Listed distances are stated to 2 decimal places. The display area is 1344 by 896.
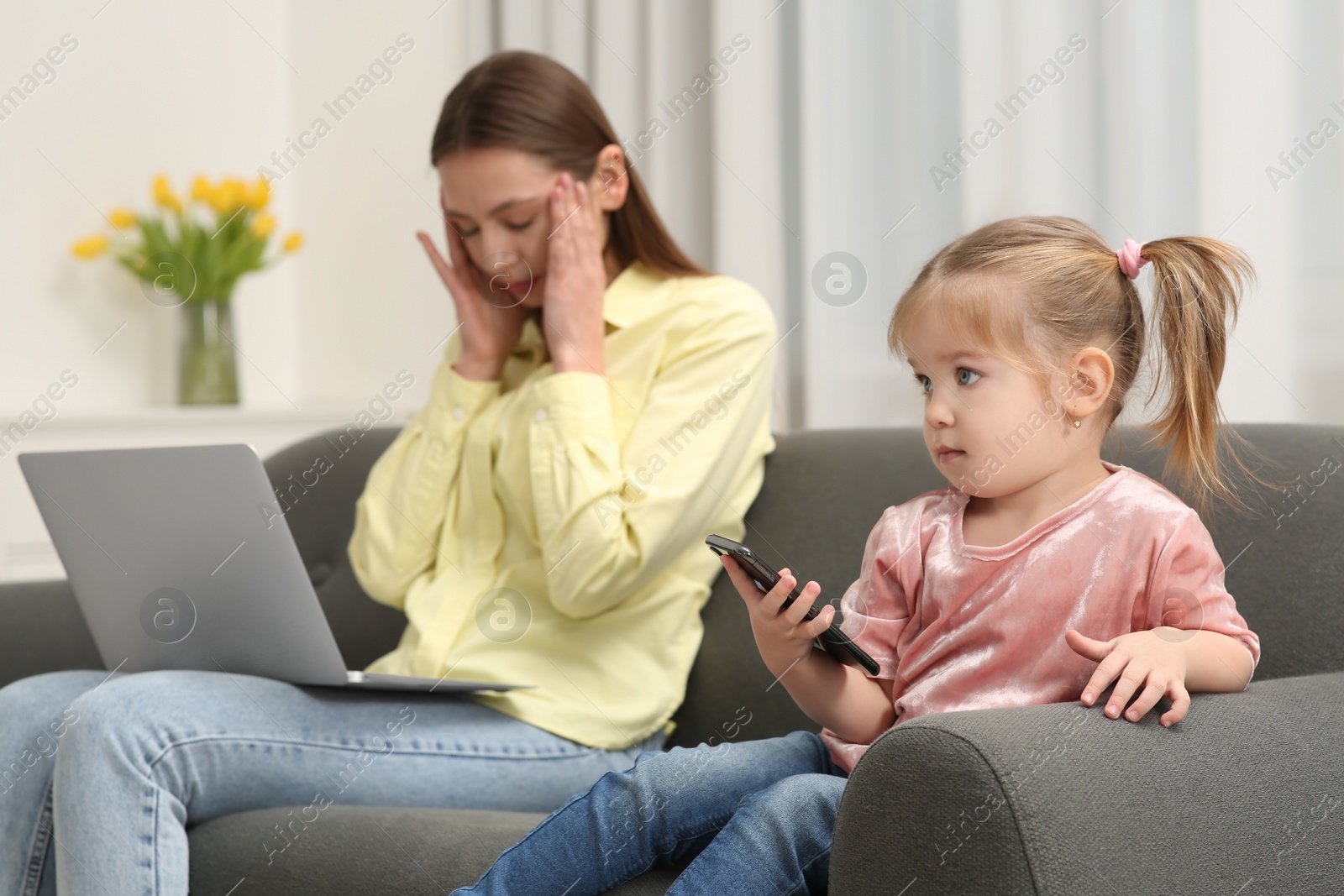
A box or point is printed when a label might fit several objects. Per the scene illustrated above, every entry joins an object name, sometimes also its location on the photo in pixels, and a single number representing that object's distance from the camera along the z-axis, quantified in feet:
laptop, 7.06
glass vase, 16.88
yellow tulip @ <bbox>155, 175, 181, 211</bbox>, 16.62
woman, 7.04
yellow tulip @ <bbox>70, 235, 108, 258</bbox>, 15.93
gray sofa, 4.11
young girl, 5.49
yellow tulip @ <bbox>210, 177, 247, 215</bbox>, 16.88
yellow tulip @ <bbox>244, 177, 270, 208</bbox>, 16.99
